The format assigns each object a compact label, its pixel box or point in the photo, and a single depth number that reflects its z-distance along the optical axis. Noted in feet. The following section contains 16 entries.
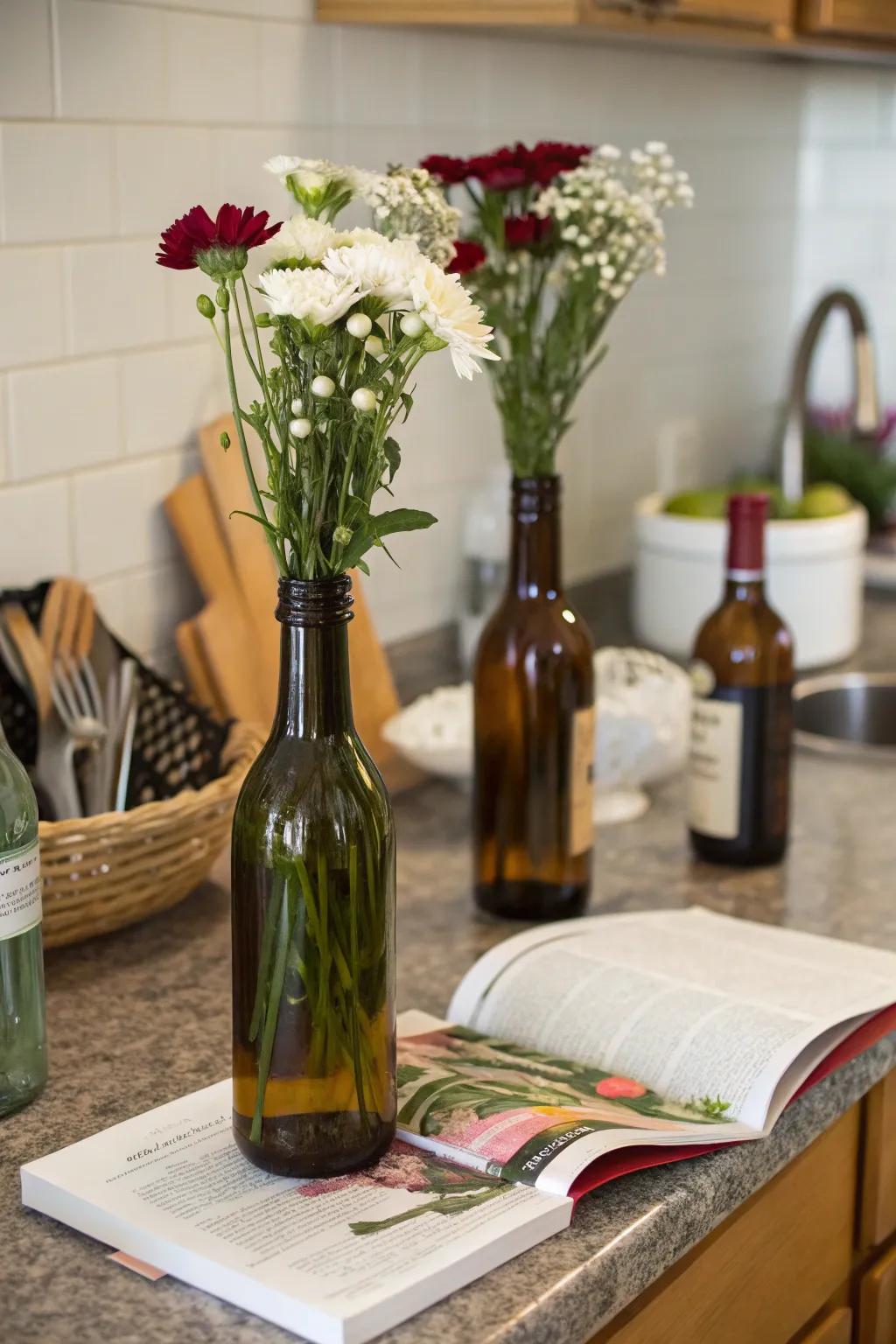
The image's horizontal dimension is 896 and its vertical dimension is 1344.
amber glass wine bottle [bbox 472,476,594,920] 4.08
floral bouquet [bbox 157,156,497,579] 2.38
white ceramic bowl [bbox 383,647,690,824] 4.91
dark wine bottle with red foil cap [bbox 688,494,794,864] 4.49
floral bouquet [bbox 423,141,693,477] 3.83
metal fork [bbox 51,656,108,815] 4.07
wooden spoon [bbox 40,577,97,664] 4.24
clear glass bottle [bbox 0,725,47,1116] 3.03
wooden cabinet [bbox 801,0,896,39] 6.04
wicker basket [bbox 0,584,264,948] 3.62
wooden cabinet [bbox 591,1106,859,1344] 2.99
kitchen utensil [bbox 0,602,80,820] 4.09
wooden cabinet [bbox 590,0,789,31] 4.90
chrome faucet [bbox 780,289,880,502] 6.87
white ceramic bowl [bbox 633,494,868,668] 6.35
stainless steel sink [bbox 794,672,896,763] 6.41
